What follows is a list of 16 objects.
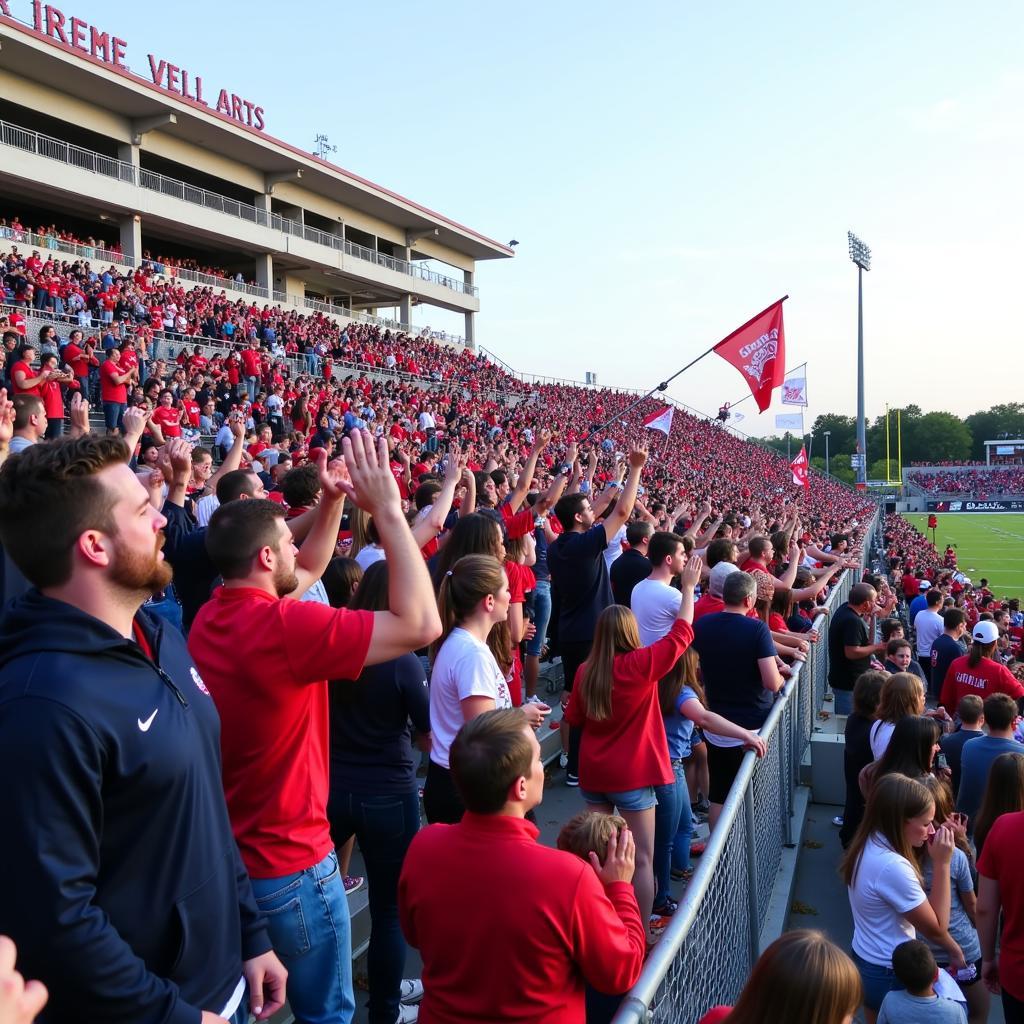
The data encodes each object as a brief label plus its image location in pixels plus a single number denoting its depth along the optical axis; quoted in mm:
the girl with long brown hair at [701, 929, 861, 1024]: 1920
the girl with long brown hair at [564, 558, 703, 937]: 4129
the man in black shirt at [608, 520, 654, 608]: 6994
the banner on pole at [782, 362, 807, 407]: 30238
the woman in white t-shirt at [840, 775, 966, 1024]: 3636
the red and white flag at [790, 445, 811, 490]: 24469
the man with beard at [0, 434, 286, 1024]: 1580
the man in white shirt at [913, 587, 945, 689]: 11827
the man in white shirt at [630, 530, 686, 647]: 5309
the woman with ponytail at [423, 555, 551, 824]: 3445
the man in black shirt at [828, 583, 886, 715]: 7988
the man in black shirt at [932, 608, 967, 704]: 9094
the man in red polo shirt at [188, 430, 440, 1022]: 2381
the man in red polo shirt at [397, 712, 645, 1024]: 2162
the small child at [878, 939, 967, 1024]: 3174
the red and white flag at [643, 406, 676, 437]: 16125
